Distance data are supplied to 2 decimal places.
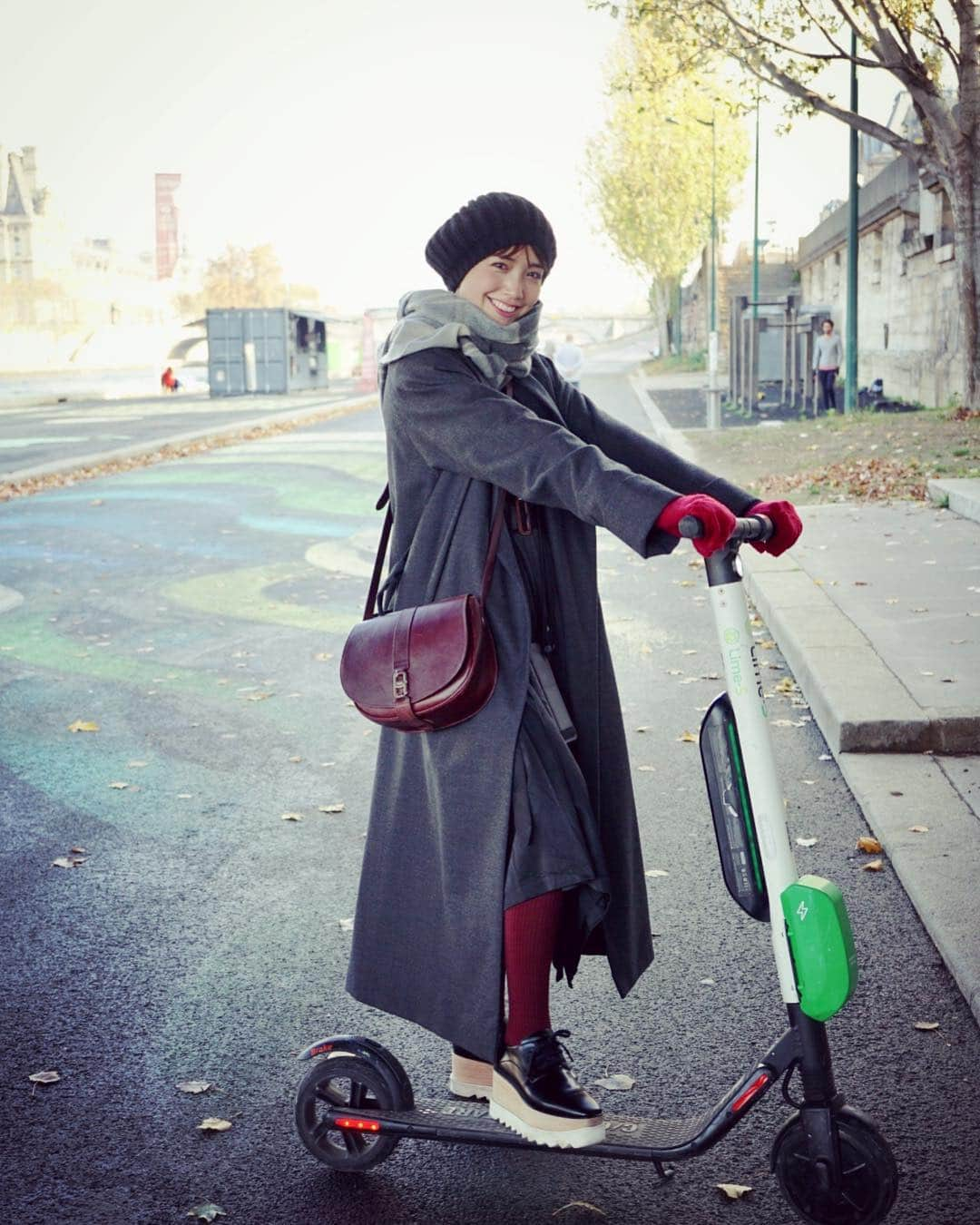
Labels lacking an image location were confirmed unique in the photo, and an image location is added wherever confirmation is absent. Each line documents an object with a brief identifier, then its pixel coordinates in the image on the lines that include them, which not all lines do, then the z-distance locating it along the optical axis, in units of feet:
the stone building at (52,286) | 294.87
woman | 8.76
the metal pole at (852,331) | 75.97
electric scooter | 8.14
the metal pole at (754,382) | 94.87
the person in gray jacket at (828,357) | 86.99
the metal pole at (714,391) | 78.12
